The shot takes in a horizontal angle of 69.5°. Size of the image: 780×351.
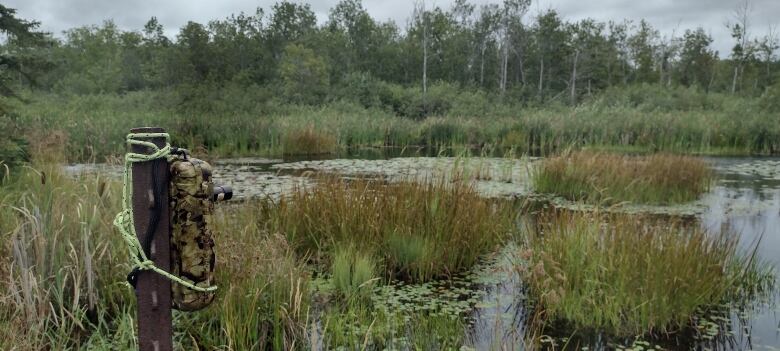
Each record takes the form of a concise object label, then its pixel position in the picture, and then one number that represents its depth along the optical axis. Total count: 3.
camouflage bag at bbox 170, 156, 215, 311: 1.81
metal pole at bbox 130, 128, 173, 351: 1.76
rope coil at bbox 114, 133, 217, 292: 1.74
